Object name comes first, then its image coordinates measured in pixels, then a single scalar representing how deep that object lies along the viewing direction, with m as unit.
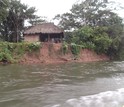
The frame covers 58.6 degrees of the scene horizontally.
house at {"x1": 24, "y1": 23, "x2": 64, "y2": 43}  15.40
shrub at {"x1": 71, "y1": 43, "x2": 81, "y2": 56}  14.37
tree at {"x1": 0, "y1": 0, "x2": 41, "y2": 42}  17.09
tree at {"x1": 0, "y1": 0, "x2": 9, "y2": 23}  14.34
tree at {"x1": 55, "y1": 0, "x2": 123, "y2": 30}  17.99
